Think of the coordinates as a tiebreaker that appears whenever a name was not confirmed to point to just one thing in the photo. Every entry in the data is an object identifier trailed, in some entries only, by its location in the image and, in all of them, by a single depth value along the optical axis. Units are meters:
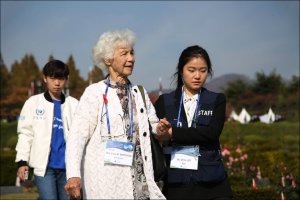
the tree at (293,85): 48.11
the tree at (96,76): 48.56
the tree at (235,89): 55.01
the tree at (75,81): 46.52
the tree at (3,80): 47.03
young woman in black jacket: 3.51
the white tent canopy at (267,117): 32.61
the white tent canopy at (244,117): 40.22
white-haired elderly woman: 3.23
